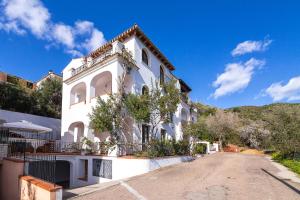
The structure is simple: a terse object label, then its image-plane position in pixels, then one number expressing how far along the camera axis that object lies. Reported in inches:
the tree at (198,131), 1030.4
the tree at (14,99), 1042.1
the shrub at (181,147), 757.3
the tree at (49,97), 1185.4
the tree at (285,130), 719.1
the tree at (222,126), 1517.0
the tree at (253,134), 1509.1
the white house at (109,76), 710.5
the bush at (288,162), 560.4
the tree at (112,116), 629.3
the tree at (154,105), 626.8
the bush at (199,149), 967.7
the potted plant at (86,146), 673.6
